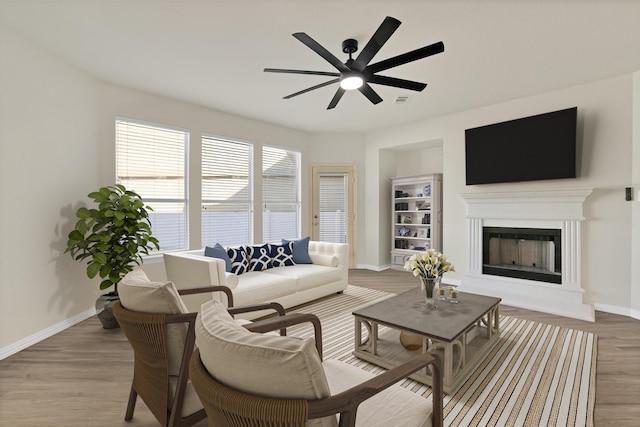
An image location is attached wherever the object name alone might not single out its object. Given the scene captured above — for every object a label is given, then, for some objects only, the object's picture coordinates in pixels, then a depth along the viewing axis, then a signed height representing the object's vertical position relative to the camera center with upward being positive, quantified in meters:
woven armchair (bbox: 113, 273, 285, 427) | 1.49 -0.64
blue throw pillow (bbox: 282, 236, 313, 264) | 4.48 -0.52
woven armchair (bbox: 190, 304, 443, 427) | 0.83 -0.52
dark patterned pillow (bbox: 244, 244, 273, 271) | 4.05 -0.54
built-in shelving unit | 5.83 +0.02
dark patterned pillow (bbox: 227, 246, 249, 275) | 3.79 -0.55
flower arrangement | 2.70 -0.43
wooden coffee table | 2.18 -0.84
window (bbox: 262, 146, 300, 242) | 5.73 +0.44
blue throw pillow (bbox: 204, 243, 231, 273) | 3.56 -0.43
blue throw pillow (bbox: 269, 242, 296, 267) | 4.29 -0.54
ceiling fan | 2.16 +1.23
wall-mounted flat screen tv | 3.86 +0.93
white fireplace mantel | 3.79 -0.25
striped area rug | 1.89 -1.19
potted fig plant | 3.14 -0.24
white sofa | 3.14 -0.72
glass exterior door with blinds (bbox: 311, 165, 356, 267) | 6.46 +0.24
